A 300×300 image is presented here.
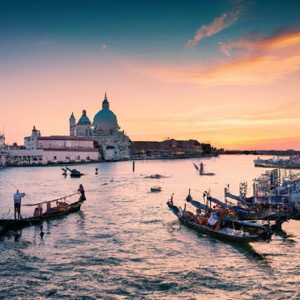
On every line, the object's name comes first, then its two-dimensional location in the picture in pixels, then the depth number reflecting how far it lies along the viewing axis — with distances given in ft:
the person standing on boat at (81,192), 79.26
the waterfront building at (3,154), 284.82
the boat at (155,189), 115.44
